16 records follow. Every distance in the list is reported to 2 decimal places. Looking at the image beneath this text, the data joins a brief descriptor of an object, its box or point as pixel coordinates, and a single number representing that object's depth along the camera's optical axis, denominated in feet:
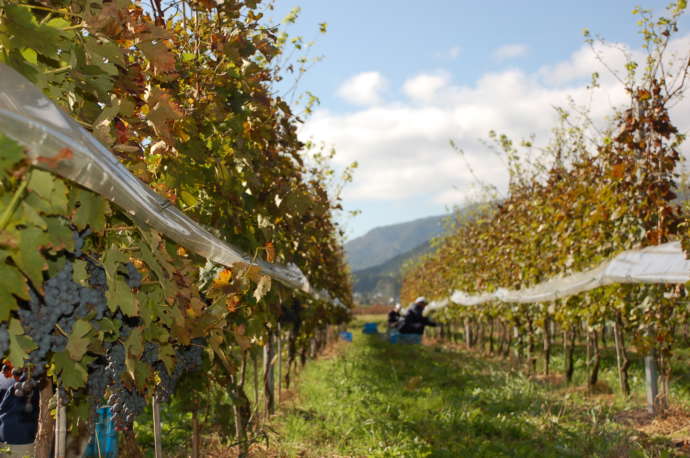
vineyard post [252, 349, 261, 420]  14.71
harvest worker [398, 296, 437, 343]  58.85
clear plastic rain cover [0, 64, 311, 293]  4.95
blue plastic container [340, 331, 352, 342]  87.82
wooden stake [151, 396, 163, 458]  11.07
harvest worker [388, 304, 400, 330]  74.10
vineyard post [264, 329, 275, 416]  21.30
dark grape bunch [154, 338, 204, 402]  10.23
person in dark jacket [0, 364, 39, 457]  13.41
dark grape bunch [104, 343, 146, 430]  8.80
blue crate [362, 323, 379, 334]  99.81
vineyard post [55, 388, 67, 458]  7.41
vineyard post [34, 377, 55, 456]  7.32
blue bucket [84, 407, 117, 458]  13.91
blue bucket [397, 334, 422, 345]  61.26
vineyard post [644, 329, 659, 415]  24.93
